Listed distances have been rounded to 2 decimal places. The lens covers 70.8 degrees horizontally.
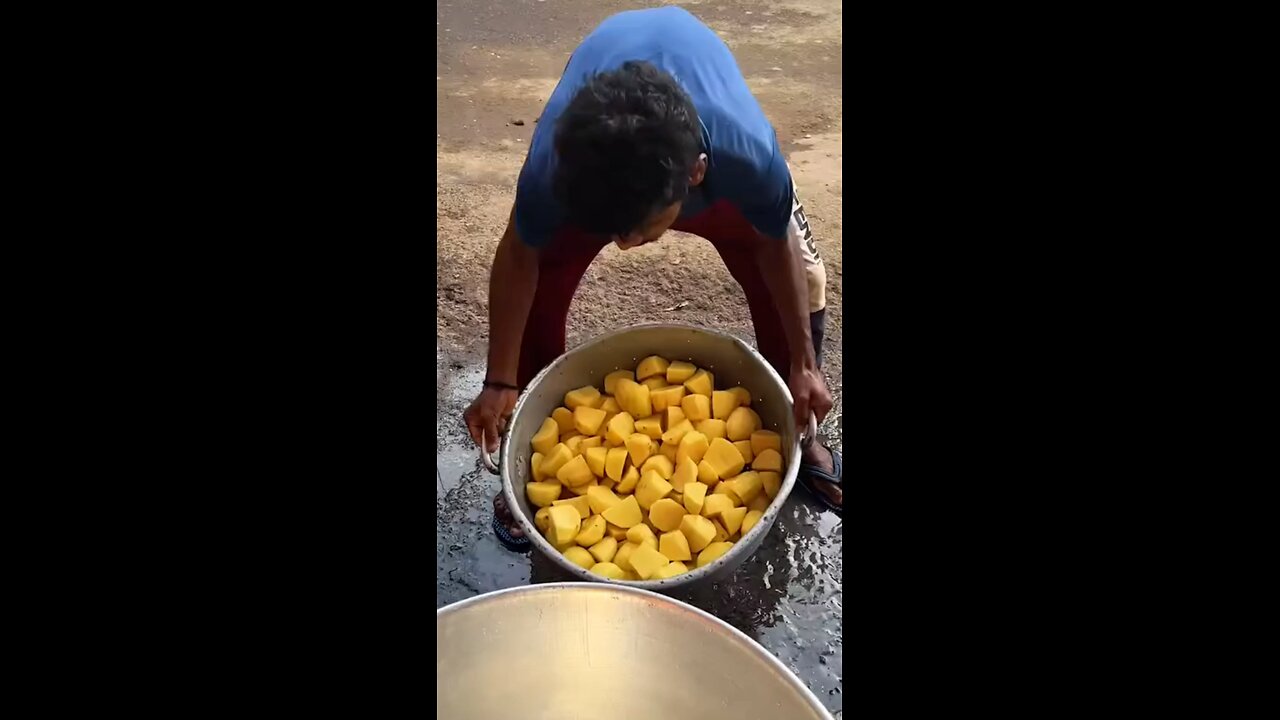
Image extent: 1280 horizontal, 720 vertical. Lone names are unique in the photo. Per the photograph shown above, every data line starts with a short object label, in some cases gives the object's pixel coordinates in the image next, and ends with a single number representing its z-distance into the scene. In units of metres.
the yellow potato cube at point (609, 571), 1.81
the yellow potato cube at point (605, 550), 1.86
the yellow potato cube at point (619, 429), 2.04
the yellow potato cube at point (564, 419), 2.10
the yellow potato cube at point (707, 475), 1.99
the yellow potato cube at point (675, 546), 1.86
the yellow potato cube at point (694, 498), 1.91
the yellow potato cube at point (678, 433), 2.05
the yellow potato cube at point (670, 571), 1.81
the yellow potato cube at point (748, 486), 1.96
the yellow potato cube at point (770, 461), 1.99
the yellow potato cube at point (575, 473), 1.99
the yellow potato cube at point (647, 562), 1.82
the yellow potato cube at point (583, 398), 2.11
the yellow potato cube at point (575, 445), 2.05
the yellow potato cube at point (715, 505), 1.90
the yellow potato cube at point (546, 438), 2.04
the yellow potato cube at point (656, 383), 2.12
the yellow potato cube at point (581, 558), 1.83
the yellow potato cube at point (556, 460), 2.00
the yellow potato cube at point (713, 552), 1.84
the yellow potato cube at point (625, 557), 1.87
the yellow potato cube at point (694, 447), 2.02
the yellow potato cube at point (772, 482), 1.97
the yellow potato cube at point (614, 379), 2.12
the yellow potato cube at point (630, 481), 2.02
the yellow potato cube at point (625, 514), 1.94
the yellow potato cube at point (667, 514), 1.93
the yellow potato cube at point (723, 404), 2.07
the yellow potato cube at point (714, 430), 2.05
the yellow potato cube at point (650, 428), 2.07
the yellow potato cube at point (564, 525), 1.85
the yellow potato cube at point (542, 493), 1.96
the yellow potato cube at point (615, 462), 2.02
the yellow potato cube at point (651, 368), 2.13
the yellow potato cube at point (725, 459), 2.00
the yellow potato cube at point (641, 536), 1.91
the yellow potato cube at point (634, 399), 2.06
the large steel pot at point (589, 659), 1.11
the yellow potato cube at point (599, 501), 1.95
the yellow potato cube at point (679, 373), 2.11
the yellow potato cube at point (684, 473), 1.98
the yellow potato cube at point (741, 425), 2.05
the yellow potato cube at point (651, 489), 1.96
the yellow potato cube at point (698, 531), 1.86
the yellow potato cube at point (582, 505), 1.94
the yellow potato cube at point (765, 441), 2.02
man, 1.50
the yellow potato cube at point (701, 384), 2.09
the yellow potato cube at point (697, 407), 2.06
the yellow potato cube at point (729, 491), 1.97
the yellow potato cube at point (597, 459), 2.01
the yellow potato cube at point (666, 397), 2.07
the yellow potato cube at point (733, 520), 1.90
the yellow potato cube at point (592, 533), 1.89
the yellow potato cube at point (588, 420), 2.06
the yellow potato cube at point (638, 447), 2.04
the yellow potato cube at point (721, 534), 1.91
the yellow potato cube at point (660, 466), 2.01
